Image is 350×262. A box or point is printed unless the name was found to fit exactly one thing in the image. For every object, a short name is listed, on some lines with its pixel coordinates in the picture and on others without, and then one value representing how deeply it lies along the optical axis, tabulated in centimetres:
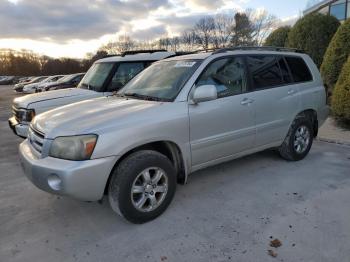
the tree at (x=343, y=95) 658
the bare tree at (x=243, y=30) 4720
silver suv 296
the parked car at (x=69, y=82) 1412
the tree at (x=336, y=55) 774
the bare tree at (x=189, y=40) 5347
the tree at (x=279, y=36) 1279
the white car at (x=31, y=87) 2615
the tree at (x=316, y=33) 1031
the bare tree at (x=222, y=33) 5119
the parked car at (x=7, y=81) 5144
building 2055
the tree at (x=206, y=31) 5244
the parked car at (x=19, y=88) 2941
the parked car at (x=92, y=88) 582
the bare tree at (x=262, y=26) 4834
